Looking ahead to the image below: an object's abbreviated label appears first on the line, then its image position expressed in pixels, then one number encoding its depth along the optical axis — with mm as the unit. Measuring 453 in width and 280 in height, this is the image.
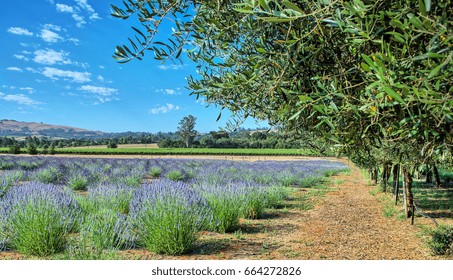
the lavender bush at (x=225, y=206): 9438
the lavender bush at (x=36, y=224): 6957
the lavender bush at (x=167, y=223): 7246
